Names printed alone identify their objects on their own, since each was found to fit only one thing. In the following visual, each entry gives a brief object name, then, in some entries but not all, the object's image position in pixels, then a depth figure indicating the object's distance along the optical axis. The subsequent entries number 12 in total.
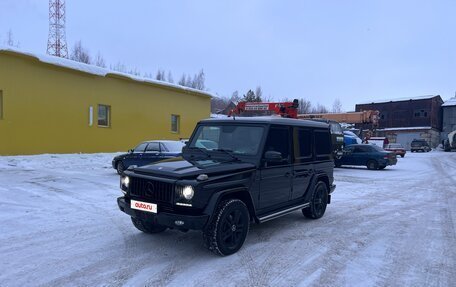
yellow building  17.67
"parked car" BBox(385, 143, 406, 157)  34.97
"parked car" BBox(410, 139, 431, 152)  49.16
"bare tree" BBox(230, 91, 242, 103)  80.62
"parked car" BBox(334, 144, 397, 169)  21.16
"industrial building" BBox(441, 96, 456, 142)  61.34
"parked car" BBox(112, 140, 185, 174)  13.84
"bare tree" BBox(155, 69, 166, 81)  65.50
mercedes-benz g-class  5.00
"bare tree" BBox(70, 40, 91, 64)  49.43
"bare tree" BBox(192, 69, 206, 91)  68.16
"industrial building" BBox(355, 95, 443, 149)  58.91
